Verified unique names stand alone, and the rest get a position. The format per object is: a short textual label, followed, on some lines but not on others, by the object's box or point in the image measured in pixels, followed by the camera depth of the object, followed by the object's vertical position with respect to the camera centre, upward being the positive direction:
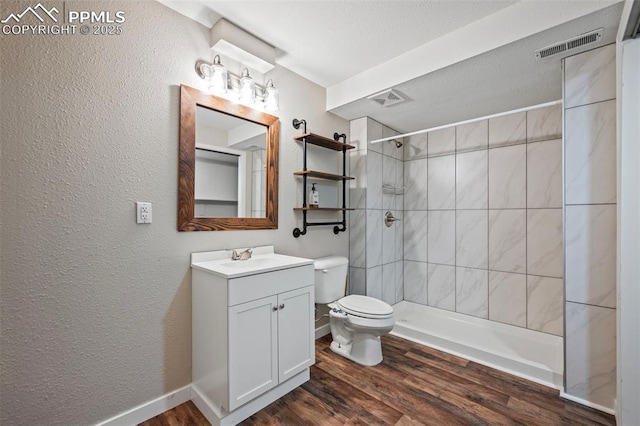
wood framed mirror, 1.63 +0.31
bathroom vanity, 1.43 -0.70
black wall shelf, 2.26 +0.31
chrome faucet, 1.80 -0.30
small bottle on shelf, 2.34 +0.11
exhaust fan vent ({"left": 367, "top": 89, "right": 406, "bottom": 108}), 2.21 +0.95
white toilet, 2.03 -0.80
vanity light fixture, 1.70 +0.84
